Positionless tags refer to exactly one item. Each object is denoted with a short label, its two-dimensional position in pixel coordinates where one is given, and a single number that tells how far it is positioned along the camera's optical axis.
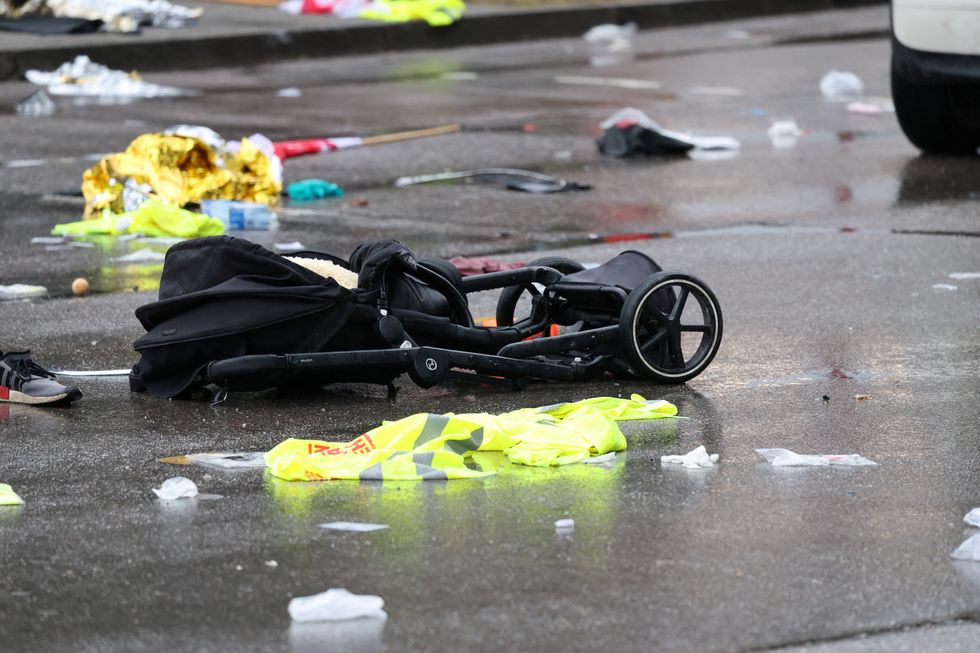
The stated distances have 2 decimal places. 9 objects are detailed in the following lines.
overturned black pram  10.32
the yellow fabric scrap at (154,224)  16.87
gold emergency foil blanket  17.87
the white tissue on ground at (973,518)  8.14
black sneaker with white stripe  10.48
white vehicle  19.31
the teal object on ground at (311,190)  19.30
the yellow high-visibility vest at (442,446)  8.91
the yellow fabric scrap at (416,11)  38.22
